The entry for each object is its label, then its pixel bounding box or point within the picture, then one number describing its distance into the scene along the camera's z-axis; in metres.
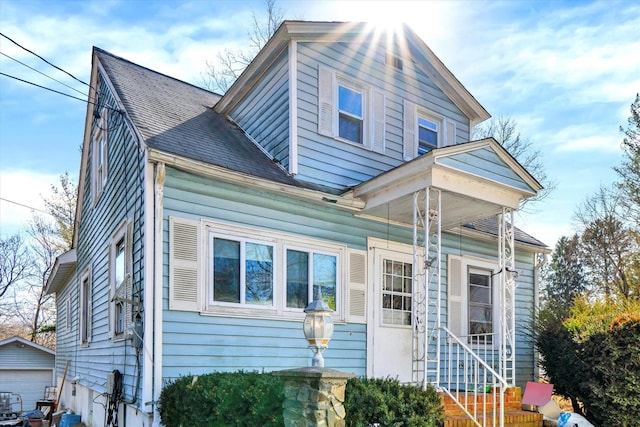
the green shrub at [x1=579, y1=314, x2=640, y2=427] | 6.90
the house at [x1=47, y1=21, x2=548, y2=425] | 6.29
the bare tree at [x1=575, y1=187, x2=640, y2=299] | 18.84
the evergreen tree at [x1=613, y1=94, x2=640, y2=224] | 16.19
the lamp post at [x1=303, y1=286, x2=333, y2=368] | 3.94
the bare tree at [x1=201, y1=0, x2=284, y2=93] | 17.66
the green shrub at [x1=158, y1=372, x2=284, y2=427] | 4.46
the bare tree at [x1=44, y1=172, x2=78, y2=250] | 23.52
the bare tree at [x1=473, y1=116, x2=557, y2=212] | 20.50
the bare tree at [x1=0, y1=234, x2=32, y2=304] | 28.19
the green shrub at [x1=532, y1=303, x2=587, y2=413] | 7.84
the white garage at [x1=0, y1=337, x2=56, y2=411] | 18.14
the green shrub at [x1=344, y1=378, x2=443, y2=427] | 4.29
